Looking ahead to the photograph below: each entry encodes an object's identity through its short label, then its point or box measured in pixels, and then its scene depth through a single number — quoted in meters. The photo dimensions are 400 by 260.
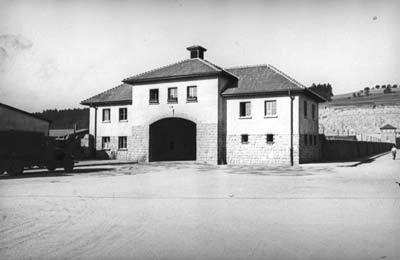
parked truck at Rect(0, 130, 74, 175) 17.22
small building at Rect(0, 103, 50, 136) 25.77
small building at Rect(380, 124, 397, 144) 64.31
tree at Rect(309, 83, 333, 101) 124.92
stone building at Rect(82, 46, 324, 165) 25.70
